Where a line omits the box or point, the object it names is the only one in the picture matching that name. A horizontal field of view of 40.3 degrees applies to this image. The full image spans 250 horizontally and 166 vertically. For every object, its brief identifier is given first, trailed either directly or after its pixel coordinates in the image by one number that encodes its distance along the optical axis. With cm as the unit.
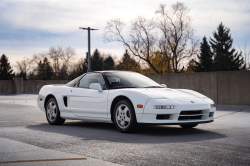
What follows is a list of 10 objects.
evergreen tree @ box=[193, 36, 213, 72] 5934
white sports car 703
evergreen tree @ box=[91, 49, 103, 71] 8888
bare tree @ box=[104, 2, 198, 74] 4250
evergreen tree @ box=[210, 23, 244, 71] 6082
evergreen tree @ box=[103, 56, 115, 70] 9398
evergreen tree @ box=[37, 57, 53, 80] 8525
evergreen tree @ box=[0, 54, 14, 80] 7684
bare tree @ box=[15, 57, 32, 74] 8488
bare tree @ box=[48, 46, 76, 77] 8219
